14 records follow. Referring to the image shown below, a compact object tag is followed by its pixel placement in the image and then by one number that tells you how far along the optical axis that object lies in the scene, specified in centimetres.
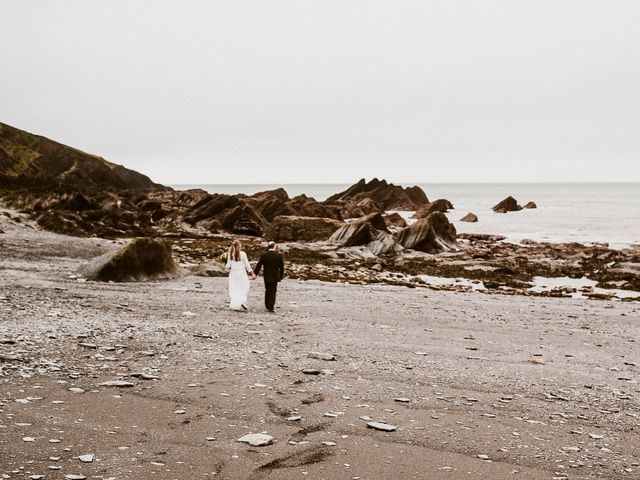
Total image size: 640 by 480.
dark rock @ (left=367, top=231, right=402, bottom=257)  3738
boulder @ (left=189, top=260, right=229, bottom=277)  2328
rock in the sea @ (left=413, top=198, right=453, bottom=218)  8174
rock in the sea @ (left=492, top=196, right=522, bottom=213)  10675
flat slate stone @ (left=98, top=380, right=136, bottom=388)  796
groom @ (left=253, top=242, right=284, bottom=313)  1566
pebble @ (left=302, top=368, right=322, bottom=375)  923
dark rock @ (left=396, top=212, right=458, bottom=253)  4006
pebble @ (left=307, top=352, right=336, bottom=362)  1024
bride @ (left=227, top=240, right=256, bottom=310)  1544
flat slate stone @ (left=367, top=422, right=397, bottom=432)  690
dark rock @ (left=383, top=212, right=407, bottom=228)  6380
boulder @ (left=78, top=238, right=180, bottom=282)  1958
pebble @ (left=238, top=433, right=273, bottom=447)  627
